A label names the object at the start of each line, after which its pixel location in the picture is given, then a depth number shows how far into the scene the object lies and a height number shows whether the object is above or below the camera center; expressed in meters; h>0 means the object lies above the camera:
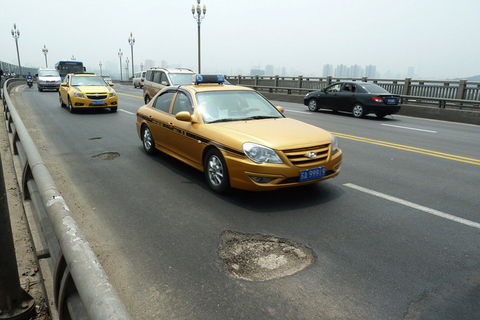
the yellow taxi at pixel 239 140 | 4.79 -0.98
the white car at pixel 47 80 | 28.59 -1.16
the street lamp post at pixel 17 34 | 52.62 +4.28
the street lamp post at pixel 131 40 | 57.93 +4.06
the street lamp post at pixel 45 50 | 68.81 +2.72
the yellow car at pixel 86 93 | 14.65 -1.07
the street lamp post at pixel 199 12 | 30.28 +4.60
